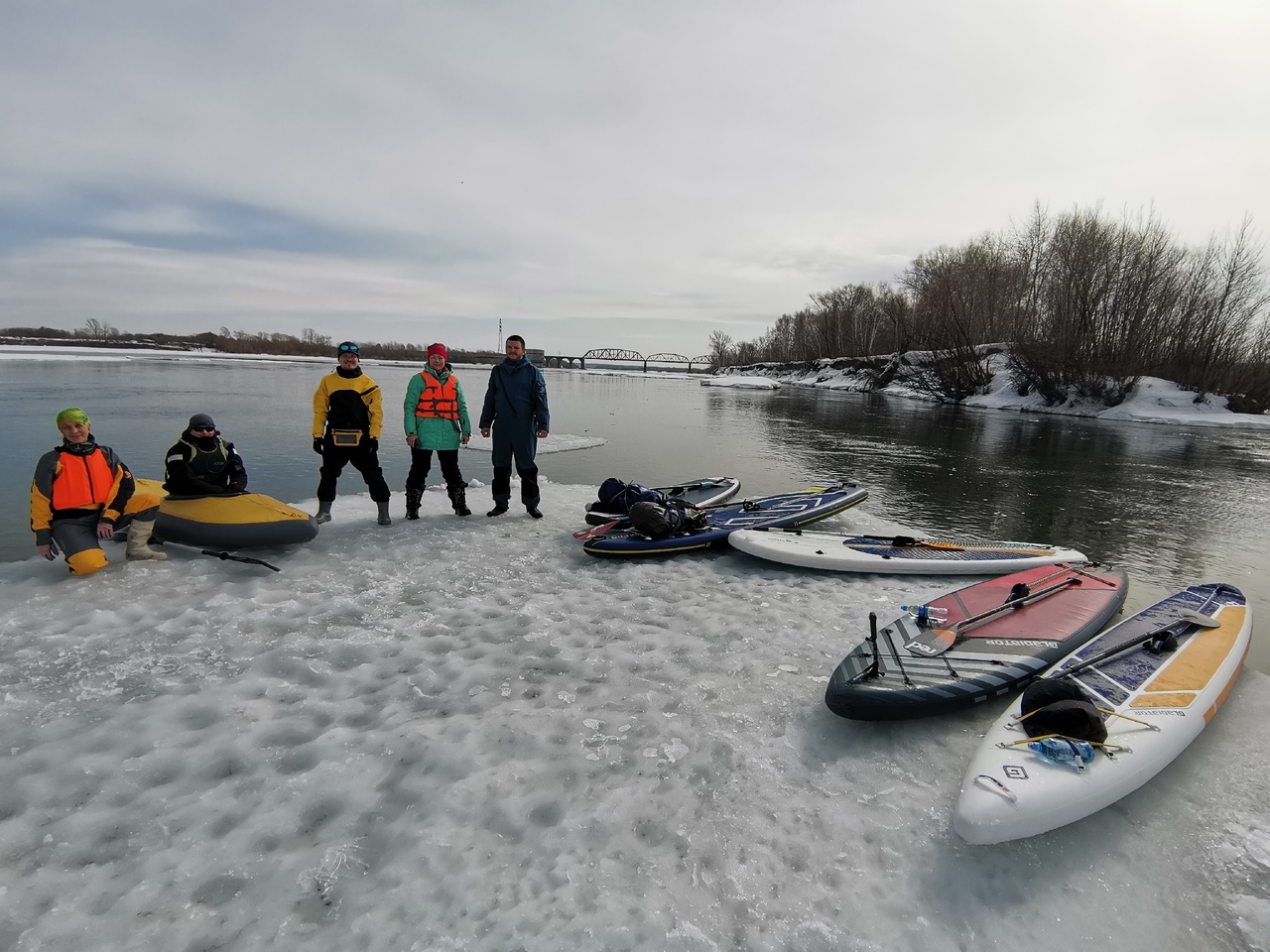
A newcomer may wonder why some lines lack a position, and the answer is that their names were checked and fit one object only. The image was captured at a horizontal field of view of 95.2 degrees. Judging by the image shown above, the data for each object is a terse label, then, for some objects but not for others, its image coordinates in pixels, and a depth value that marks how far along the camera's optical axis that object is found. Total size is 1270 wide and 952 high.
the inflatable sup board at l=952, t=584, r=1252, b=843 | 2.27
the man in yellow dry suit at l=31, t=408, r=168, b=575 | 3.91
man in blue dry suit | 6.20
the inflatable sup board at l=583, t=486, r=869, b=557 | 5.36
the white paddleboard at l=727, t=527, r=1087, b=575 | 5.26
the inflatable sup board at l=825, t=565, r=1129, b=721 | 2.98
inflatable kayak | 4.65
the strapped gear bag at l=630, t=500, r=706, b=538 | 5.49
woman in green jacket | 6.03
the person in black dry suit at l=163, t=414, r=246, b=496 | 4.69
